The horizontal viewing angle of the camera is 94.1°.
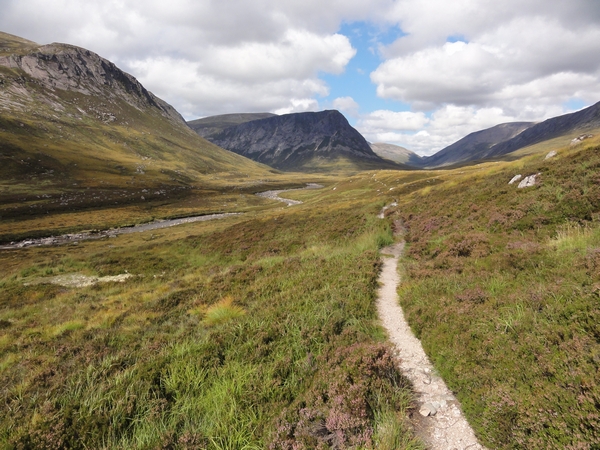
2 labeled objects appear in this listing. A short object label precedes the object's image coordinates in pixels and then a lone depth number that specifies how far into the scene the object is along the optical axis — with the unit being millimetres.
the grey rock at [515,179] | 22164
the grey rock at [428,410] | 5734
